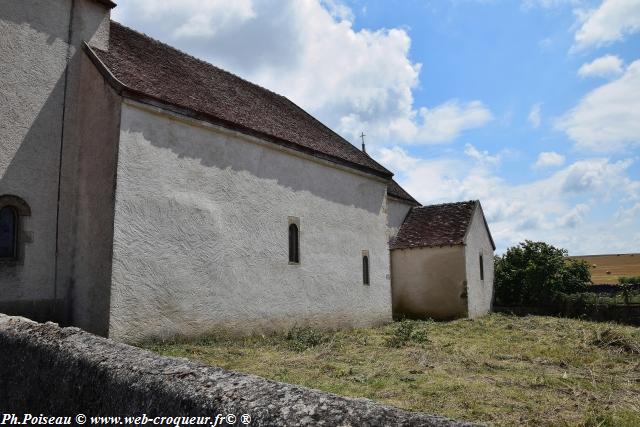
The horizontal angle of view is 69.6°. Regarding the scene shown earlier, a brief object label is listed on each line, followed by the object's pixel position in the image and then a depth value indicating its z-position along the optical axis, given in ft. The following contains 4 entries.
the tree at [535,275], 74.49
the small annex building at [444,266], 65.51
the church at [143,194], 33.06
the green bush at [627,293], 64.23
